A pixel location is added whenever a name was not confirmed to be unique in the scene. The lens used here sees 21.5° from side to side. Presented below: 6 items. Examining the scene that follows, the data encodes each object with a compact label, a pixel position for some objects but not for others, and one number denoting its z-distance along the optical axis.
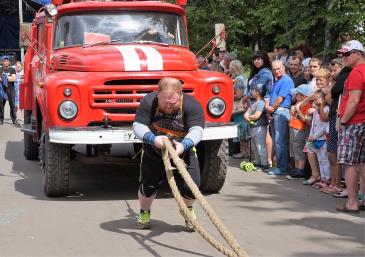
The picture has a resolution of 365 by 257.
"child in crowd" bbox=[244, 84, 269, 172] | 14.77
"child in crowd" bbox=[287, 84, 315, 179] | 13.39
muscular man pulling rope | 8.69
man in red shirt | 10.12
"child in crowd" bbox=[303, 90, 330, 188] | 12.48
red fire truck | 11.03
